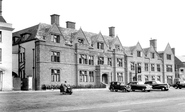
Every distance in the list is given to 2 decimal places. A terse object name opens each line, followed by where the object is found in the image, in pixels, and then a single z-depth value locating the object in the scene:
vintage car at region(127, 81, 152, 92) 35.62
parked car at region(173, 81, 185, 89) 47.34
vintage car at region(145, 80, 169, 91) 39.02
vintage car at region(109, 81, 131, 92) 35.09
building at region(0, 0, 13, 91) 37.31
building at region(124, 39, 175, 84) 59.36
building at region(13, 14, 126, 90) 42.60
